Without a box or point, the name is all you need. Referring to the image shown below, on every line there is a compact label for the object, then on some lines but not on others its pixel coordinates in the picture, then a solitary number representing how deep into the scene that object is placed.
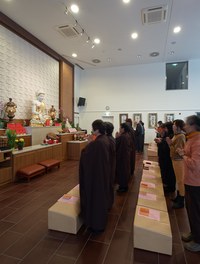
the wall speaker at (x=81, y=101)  11.65
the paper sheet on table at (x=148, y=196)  2.60
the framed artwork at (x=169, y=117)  10.69
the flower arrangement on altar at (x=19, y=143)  4.71
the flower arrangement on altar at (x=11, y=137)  4.32
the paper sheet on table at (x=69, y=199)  2.41
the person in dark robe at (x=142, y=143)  8.58
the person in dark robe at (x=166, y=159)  3.45
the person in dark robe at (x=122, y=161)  3.56
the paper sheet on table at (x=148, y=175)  3.50
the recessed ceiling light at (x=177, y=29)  6.69
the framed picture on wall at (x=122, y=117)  11.41
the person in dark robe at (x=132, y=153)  4.40
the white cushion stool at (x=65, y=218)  2.18
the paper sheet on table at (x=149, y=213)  2.11
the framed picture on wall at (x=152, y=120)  10.95
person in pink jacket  1.81
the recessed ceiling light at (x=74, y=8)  5.32
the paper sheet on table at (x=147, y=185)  3.04
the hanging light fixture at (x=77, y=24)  5.41
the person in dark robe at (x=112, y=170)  2.62
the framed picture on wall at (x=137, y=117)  11.16
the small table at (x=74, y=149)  6.98
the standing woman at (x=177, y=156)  2.80
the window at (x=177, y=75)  10.48
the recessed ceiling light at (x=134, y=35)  7.08
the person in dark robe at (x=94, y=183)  2.14
